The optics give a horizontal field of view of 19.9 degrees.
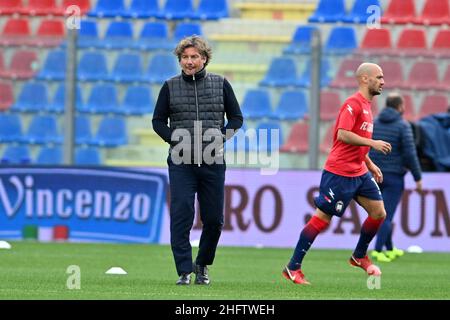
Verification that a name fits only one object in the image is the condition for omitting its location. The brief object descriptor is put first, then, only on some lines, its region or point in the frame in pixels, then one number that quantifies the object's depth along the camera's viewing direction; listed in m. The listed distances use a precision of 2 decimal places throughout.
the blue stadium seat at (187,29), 22.00
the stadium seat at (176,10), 22.61
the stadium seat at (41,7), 23.28
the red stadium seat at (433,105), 19.16
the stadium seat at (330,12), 21.91
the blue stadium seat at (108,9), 22.97
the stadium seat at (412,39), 20.55
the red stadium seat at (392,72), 19.11
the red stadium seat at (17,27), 22.56
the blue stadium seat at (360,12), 21.11
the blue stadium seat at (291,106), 18.95
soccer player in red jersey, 10.75
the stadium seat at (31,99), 19.75
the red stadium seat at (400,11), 21.67
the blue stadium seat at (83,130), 19.33
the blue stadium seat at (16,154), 19.34
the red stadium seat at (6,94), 19.95
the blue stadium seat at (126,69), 20.19
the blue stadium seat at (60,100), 19.12
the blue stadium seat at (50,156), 18.97
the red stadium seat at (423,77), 19.06
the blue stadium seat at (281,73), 19.33
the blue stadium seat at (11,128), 19.77
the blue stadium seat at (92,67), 19.57
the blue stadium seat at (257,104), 19.38
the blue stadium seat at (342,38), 20.19
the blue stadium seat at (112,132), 20.17
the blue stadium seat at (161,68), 19.92
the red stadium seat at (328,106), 18.66
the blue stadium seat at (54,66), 19.12
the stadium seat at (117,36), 19.56
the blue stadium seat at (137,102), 20.50
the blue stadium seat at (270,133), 18.97
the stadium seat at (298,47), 18.47
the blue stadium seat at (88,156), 19.45
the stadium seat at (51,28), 22.64
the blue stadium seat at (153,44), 19.39
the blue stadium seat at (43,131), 19.28
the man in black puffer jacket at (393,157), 14.93
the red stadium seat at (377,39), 20.80
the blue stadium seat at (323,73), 18.39
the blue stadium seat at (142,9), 22.70
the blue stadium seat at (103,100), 20.05
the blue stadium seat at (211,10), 22.70
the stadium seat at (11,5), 23.58
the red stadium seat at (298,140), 18.50
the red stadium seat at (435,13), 21.42
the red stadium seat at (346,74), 18.75
